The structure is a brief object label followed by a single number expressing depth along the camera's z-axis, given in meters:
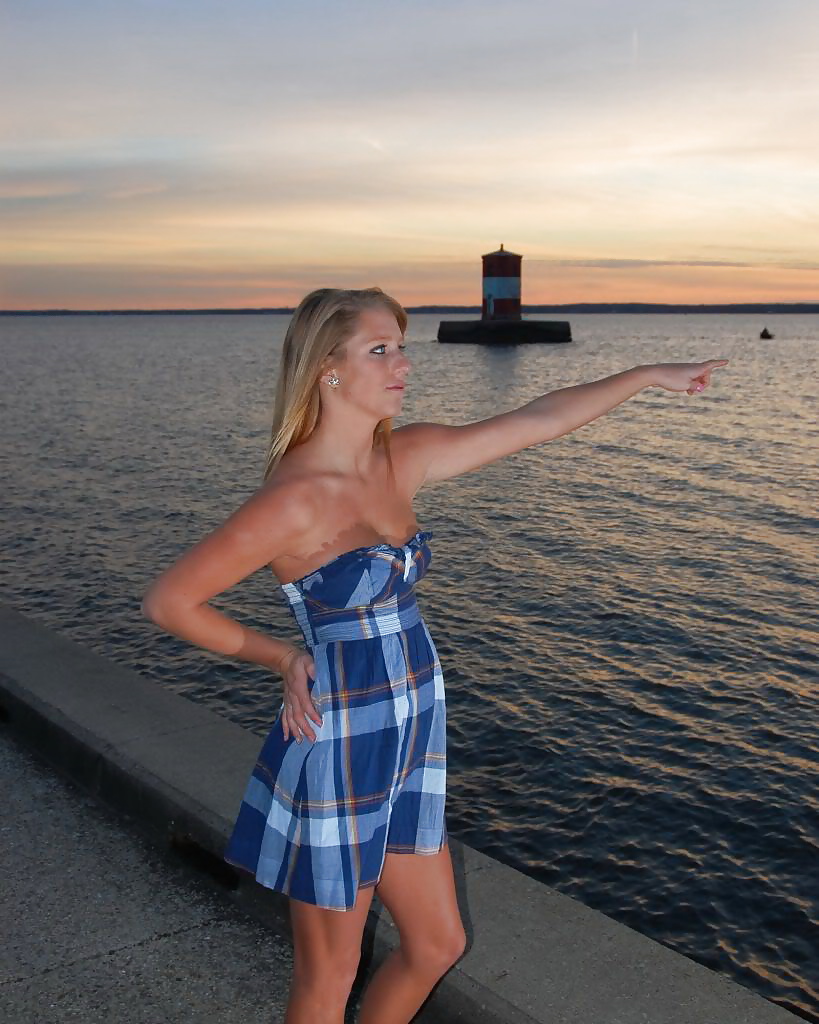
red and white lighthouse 83.19
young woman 2.38
